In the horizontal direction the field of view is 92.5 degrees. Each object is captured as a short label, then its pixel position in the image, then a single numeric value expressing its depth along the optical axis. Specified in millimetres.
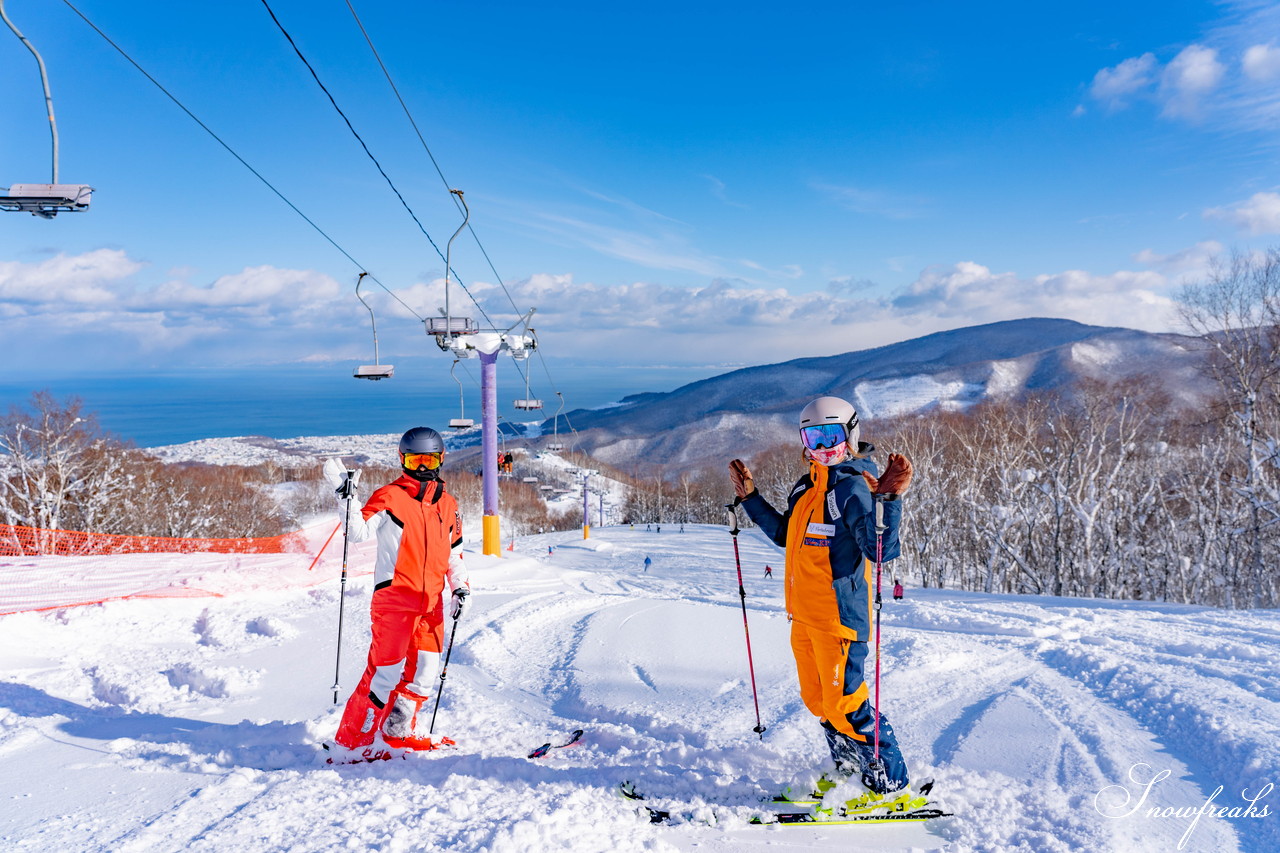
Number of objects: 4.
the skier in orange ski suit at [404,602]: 3936
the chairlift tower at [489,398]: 14367
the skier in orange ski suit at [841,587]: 3322
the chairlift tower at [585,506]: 37112
